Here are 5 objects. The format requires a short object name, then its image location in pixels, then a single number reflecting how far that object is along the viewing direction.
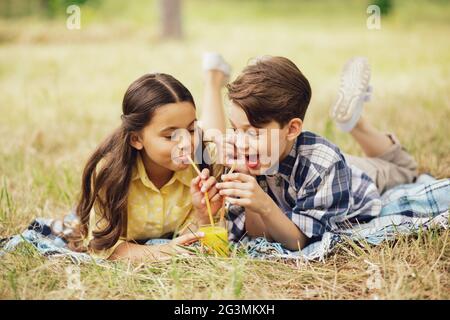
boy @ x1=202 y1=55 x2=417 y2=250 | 2.00
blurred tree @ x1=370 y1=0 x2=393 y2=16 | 8.37
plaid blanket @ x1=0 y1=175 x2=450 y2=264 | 2.02
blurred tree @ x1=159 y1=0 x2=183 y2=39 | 8.71
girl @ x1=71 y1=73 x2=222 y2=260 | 2.07
